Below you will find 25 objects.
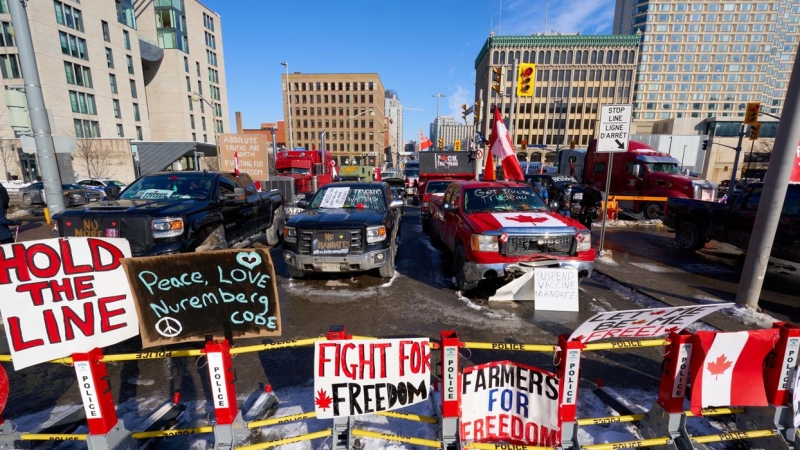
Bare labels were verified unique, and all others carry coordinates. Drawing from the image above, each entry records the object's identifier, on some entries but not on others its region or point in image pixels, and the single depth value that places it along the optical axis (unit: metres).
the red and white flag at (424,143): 24.06
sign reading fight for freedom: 2.40
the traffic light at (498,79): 11.46
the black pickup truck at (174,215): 5.15
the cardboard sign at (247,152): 13.38
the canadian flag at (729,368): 2.42
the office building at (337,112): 91.06
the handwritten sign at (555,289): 4.97
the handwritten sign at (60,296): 2.28
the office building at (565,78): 73.31
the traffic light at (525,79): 10.84
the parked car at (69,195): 16.86
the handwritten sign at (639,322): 2.36
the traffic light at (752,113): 18.45
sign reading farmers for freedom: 2.45
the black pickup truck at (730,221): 6.09
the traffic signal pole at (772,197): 4.46
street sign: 7.25
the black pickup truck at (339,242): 5.64
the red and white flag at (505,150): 9.52
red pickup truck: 5.00
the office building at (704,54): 87.19
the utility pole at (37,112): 5.87
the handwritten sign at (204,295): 2.62
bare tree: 32.28
